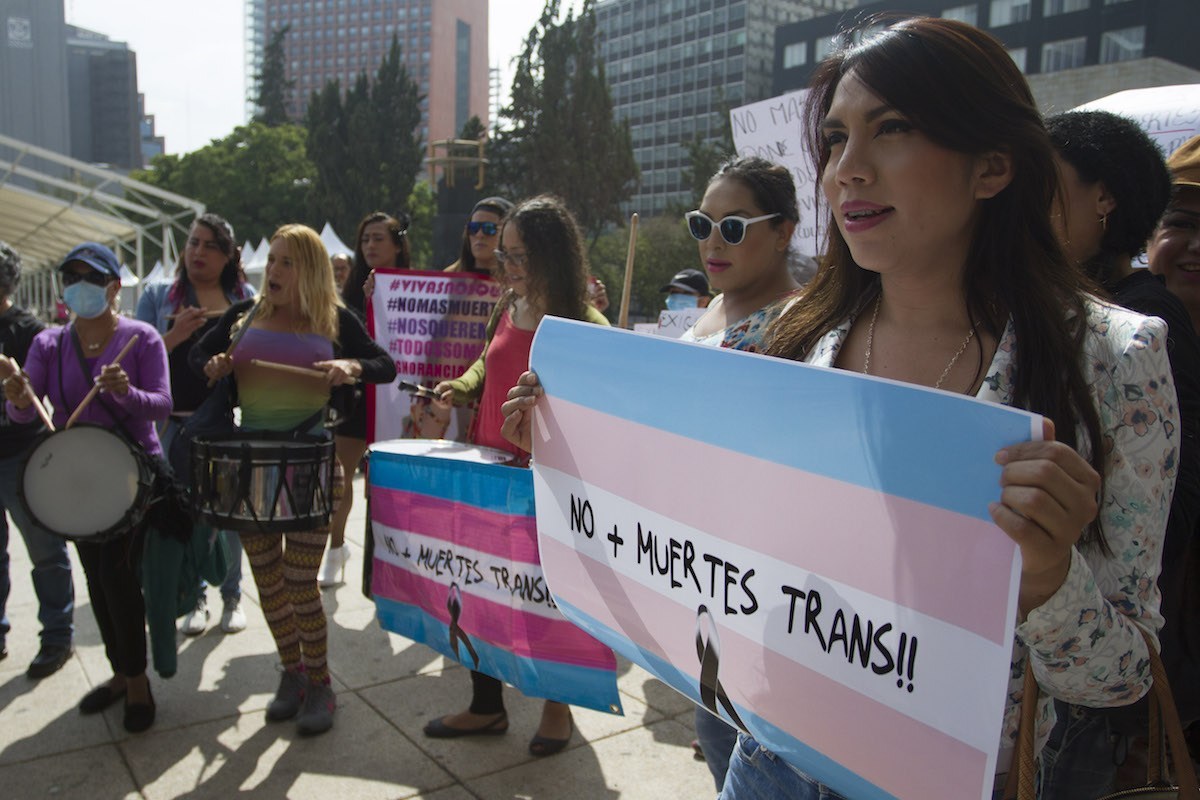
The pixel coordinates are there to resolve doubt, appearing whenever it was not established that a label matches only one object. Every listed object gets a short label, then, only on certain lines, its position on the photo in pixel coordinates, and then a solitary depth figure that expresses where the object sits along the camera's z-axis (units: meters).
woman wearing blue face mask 3.82
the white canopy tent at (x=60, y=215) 19.91
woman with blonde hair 3.87
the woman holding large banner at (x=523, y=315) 3.66
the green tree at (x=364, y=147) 59.44
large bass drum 3.59
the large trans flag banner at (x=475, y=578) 3.11
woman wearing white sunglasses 2.74
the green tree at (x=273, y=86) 92.44
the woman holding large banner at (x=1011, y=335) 1.17
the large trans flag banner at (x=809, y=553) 1.16
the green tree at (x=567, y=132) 54.16
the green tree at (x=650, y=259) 47.47
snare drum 3.51
